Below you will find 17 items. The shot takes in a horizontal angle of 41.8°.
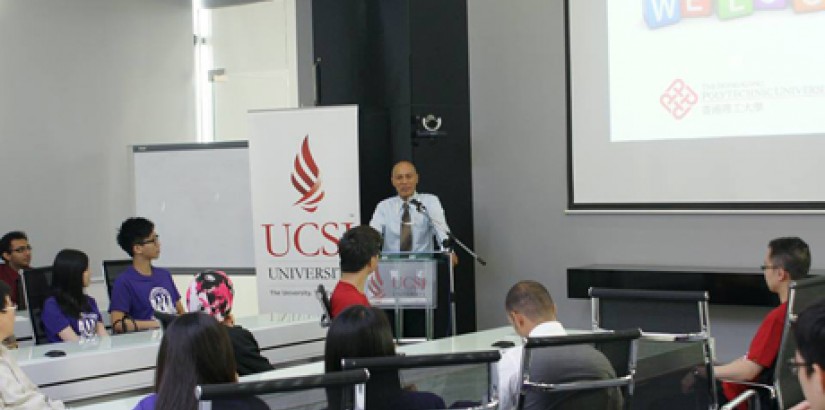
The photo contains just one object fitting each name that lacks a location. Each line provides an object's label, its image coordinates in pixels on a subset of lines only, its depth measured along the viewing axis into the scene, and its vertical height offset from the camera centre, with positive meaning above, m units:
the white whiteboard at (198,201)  8.15 -0.05
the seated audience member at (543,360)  2.84 -0.47
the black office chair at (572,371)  2.82 -0.49
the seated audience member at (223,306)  3.55 -0.37
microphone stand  6.22 -0.23
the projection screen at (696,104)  6.30 +0.48
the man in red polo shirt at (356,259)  3.99 -0.26
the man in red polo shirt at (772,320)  3.81 -0.49
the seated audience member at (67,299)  5.06 -0.49
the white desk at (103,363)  3.99 -0.65
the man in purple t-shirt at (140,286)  5.32 -0.45
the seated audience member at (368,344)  2.39 -0.35
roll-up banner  6.92 -0.04
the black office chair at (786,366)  3.64 -0.63
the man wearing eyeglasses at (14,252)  7.12 -0.35
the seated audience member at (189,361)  2.33 -0.36
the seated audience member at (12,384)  3.33 -0.58
